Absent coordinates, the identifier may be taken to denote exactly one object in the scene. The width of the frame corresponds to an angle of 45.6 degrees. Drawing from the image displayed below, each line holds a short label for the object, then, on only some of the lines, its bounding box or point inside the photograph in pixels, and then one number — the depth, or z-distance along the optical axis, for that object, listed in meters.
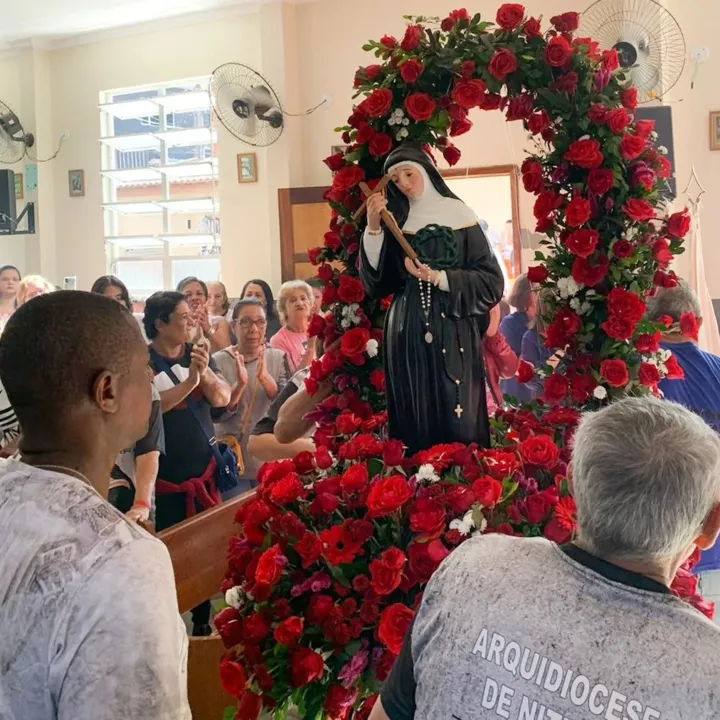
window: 8.00
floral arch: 1.70
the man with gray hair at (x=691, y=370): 2.93
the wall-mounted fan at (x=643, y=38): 5.27
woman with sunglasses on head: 4.29
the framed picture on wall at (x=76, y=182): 8.33
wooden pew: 2.13
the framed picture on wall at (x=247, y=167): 7.29
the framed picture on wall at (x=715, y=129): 5.88
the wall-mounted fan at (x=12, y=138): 8.17
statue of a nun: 1.89
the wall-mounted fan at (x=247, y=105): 6.48
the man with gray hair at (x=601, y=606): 0.96
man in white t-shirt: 0.94
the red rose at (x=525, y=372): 2.39
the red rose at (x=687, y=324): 2.34
